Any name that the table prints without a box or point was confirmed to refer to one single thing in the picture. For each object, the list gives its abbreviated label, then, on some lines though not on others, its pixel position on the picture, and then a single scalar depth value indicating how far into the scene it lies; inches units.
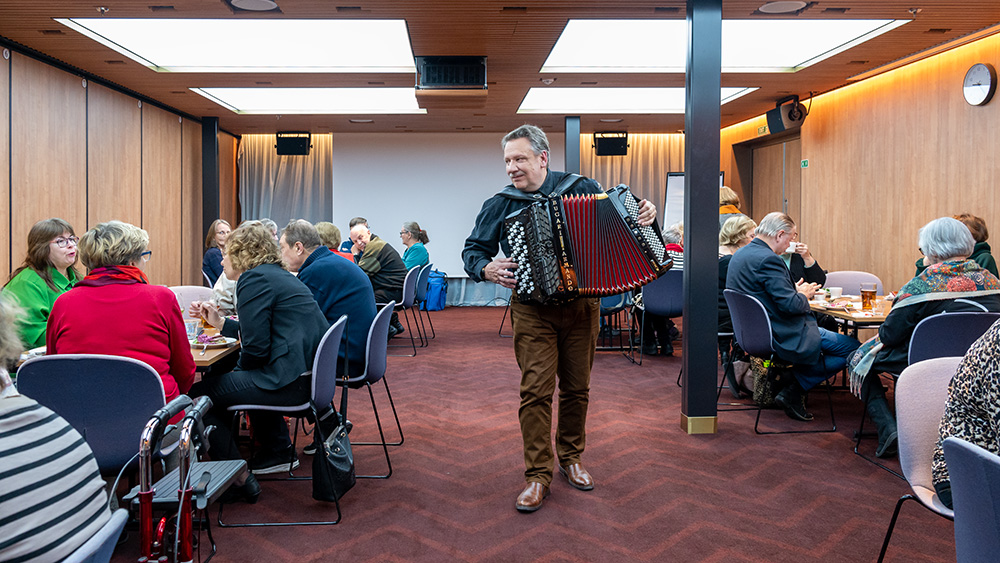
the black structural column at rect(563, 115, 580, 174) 375.9
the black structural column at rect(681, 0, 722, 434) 158.2
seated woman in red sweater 98.6
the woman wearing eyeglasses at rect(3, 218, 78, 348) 135.9
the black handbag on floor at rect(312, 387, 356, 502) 114.1
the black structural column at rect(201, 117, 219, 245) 374.6
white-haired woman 129.0
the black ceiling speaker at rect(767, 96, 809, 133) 326.0
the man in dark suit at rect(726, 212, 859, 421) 162.9
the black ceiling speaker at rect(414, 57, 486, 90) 243.4
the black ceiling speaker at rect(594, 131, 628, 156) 430.0
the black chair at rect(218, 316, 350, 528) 111.6
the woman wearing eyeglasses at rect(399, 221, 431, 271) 329.7
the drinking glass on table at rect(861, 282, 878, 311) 166.4
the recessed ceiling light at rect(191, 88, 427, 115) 318.0
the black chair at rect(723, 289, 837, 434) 158.9
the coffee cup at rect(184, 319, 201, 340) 128.5
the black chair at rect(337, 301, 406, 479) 133.7
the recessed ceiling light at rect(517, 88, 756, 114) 321.7
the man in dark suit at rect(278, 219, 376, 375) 141.7
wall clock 220.4
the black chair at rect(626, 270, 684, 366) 233.9
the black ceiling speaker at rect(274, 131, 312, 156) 408.2
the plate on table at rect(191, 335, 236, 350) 126.4
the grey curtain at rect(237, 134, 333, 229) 453.4
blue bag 421.2
